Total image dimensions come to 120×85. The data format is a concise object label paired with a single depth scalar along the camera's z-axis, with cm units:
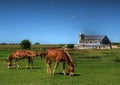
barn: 8917
